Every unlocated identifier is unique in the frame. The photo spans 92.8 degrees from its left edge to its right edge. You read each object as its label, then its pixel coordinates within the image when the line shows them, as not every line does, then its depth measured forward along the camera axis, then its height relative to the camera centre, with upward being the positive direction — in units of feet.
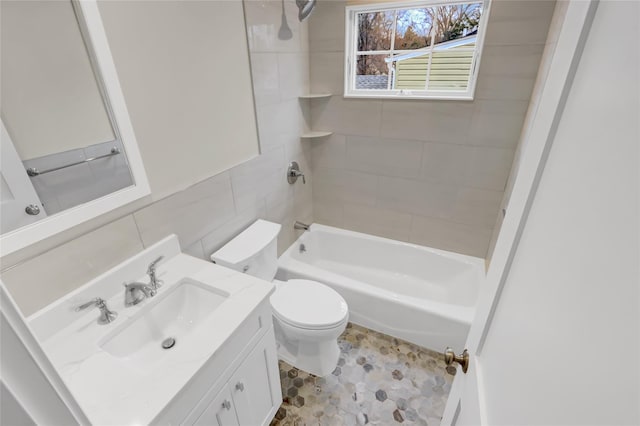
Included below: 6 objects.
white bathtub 6.04 -4.49
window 6.01 +0.53
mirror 2.80 -0.39
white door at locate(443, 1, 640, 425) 0.98 -0.67
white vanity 2.73 -2.53
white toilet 5.22 -3.80
